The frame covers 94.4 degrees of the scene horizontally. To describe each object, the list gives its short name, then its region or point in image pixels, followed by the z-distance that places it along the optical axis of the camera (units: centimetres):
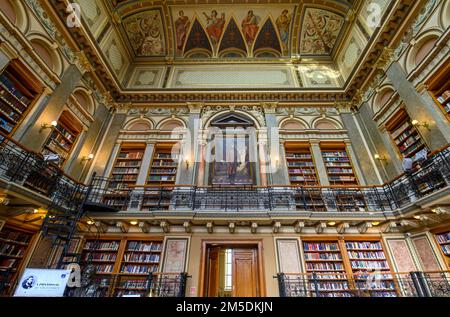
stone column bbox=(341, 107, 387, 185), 579
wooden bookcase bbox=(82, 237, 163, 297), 442
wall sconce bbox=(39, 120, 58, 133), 477
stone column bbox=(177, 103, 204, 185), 601
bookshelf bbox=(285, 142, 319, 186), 610
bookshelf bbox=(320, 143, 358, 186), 608
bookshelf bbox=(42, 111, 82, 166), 517
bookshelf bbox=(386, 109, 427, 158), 511
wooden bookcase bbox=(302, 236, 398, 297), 436
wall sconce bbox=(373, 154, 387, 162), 582
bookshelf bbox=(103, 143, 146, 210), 556
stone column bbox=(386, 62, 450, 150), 439
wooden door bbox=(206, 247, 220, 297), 466
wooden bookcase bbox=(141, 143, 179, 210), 547
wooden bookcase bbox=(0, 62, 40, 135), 420
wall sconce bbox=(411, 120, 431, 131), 462
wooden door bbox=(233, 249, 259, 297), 463
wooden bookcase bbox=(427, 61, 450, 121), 448
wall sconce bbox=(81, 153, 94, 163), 592
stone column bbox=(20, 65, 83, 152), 452
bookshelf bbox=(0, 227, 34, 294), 397
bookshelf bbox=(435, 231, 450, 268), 424
